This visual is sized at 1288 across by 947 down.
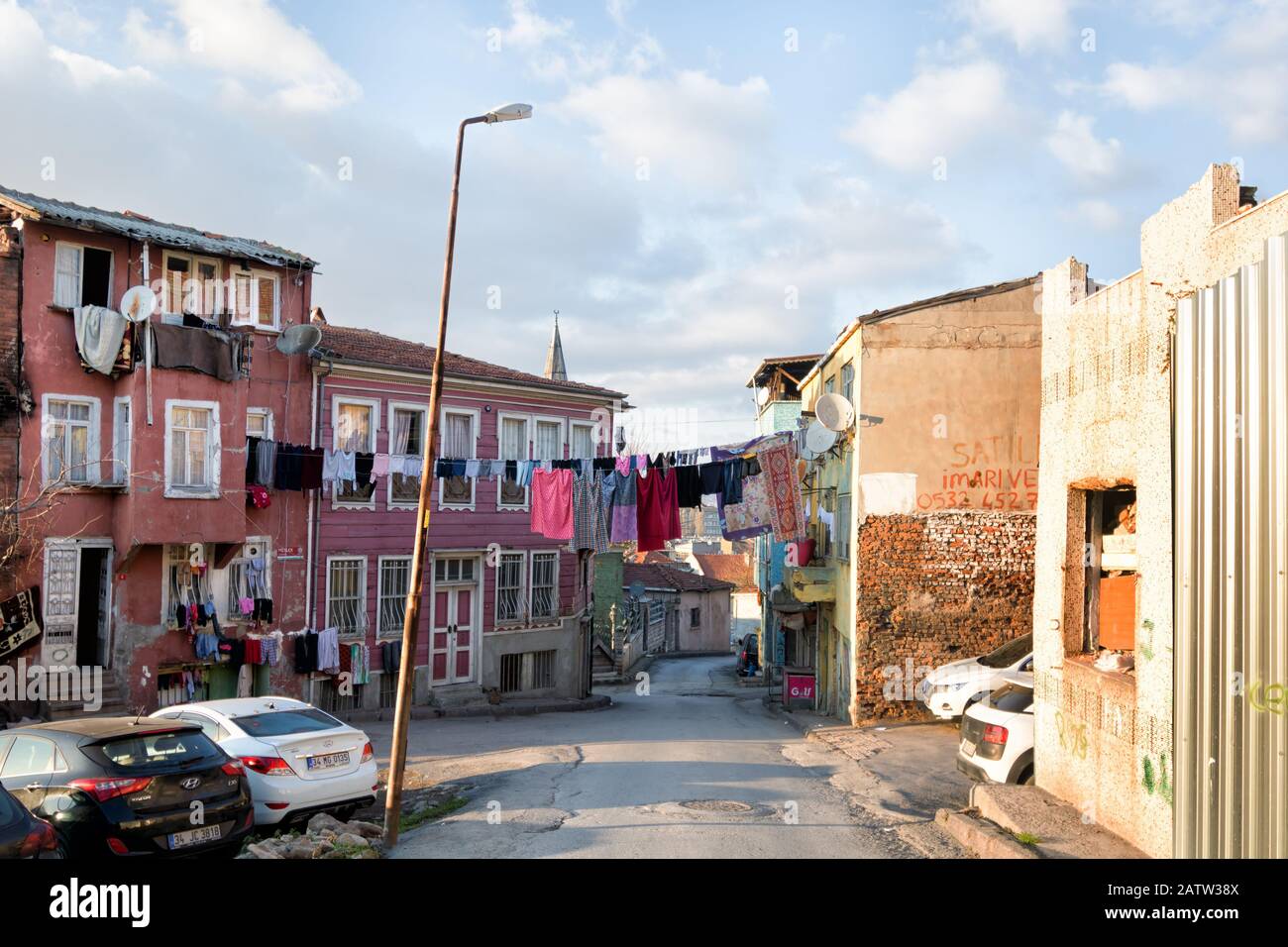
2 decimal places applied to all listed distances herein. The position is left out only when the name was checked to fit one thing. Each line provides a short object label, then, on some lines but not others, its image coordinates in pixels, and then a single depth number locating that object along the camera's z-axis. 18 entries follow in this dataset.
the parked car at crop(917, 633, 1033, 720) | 17.05
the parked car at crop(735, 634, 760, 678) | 43.09
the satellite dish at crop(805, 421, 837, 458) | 20.27
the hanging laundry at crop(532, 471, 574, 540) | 21.97
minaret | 56.47
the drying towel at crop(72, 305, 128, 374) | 19.55
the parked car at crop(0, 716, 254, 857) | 8.77
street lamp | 10.60
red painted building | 19.22
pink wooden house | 23.97
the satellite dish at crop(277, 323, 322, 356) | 22.32
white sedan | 10.72
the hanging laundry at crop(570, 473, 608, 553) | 21.59
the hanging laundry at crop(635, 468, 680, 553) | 21.27
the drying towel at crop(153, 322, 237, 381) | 20.03
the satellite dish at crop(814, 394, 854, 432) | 20.25
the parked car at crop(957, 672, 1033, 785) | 12.31
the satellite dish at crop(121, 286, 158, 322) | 19.52
